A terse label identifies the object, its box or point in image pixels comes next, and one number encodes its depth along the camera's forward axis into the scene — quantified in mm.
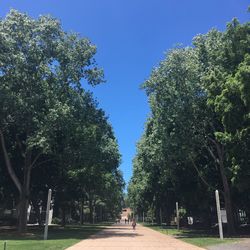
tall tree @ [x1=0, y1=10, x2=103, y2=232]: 21505
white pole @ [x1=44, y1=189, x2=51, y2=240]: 17800
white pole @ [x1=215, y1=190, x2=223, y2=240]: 18127
